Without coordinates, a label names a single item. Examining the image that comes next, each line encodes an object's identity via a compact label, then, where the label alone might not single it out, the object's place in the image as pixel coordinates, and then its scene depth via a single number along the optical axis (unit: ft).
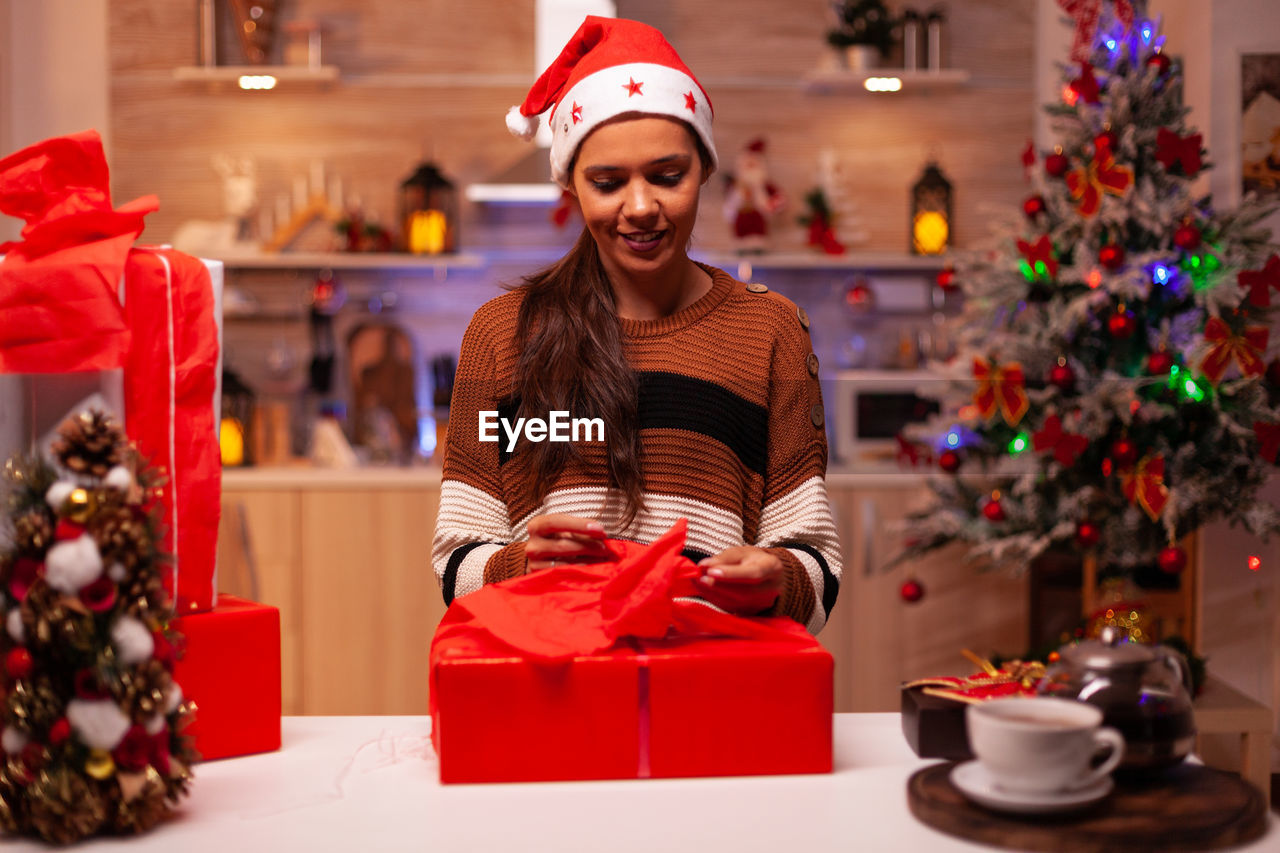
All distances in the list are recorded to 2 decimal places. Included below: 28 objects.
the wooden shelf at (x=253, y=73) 11.56
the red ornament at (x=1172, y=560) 7.84
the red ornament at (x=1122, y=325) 8.02
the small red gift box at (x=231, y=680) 3.24
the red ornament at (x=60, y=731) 2.55
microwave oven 11.04
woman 3.79
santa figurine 11.76
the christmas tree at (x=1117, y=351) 7.97
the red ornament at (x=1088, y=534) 8.21
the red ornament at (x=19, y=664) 2.55
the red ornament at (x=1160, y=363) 7.84
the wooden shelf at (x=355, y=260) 11.52
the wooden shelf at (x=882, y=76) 11.60
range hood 10.45
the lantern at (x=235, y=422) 11.02
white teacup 2.50
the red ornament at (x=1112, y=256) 8.11
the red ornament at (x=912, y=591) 9.27
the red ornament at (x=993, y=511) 8.50
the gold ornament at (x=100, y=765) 2.56
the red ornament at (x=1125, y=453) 8.00
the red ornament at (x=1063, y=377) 8.17
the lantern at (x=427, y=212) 11.67
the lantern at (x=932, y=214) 11.87
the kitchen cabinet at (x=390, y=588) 10.41
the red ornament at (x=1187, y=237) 7.89
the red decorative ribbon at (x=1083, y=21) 9.00
